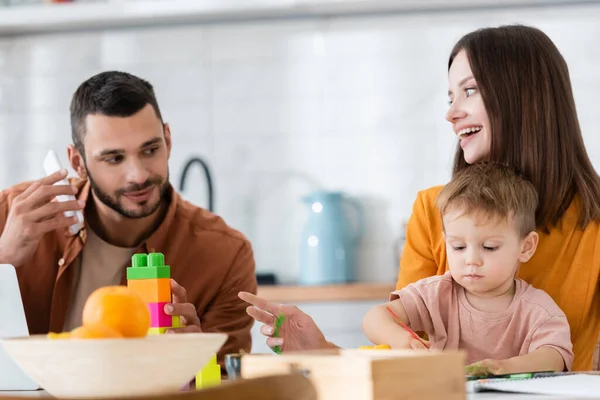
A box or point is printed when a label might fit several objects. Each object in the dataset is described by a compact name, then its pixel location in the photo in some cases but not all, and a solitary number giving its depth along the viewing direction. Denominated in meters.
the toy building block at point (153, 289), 1.56
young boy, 1.77
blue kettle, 3.35
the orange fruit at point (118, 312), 1.34
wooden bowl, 1.31
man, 2.16
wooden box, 1.30
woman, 1.90
